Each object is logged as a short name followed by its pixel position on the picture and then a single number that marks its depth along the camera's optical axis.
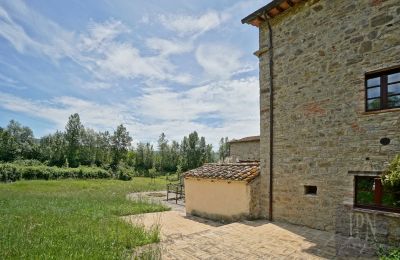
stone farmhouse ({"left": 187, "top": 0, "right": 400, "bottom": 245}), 5.97
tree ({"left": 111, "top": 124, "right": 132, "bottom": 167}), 58.41
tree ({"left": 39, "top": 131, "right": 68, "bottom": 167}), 50.56
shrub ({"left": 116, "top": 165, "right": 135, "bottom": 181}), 40.97
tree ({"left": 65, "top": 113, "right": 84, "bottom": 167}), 54.06
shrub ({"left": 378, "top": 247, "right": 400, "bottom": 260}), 4.47
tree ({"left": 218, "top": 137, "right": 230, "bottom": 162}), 69.41
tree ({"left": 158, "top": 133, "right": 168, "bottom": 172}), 59.88
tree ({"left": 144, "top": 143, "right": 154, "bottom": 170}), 59.78
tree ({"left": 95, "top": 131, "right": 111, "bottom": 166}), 57.00
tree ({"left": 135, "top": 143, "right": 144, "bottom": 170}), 59.29
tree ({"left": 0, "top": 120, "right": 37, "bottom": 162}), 49.12
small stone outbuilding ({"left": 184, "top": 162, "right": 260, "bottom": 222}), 8.98
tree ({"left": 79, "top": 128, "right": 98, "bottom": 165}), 54.83
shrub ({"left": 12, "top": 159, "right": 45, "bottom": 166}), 44.02
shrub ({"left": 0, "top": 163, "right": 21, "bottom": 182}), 31.89
